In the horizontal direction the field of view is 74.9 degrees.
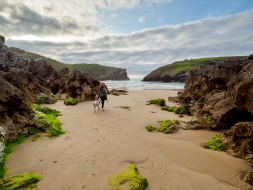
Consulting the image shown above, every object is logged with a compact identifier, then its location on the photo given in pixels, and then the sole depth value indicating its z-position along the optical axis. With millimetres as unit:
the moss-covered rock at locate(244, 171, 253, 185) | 4219
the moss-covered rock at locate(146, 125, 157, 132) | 8891
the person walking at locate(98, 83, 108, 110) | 14322
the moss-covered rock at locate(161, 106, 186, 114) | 13552
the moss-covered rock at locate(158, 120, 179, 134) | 8488
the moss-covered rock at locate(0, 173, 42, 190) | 3861
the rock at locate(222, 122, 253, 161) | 5512
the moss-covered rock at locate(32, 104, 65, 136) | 7699
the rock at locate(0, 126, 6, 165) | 4766
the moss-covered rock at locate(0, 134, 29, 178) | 4531
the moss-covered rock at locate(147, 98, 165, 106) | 16625
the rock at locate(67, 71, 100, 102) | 19562
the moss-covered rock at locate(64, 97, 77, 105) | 16756
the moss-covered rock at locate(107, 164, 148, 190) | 3932
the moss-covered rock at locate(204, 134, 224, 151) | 6347
